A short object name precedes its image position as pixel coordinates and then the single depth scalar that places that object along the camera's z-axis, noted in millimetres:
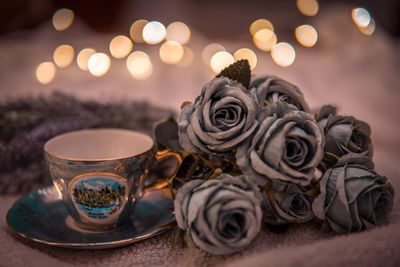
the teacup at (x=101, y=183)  595
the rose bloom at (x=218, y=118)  512
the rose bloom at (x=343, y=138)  591
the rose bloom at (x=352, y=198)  530
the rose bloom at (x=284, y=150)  486
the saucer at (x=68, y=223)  592
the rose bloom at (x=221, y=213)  473
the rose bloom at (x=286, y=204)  539
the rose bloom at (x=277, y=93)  593
